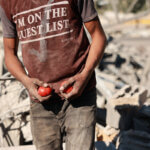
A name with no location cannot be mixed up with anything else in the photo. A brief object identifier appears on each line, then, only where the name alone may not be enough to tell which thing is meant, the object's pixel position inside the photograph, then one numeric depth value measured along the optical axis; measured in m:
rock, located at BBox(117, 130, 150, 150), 3.17
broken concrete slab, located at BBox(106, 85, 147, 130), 3.55
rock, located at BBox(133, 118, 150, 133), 3.66
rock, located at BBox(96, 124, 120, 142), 3.67
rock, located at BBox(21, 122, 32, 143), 3.78
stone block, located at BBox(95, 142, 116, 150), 2.96
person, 1.74
